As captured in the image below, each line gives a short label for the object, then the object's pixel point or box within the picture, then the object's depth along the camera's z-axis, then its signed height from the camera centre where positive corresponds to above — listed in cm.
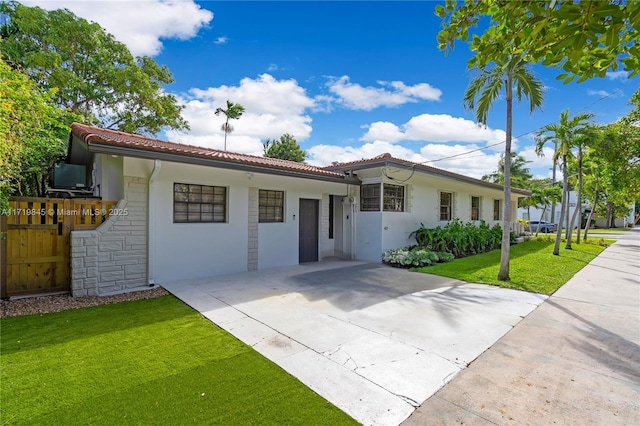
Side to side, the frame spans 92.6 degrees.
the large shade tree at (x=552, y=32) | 208 +149
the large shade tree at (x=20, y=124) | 445 +164
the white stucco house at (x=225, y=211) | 646 +3
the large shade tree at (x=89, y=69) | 1300 +676
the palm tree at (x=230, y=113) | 2633 +859
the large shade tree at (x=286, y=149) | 3462 +720
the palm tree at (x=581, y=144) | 1244 +306
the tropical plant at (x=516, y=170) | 3578 +536
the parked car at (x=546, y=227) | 3049 -129
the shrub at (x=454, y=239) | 1198 -102
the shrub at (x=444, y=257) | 1112 -159
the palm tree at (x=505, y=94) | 803 +345
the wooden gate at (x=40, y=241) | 561 -58
